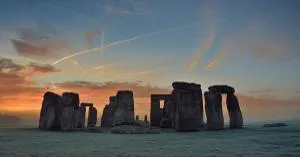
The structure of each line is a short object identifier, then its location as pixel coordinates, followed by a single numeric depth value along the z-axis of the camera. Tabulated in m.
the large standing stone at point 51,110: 34.28
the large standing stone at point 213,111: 31.75
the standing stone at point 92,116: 48.49
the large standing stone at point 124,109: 31.02
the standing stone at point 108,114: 42.65
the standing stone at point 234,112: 35.12
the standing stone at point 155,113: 38.38
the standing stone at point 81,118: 40.81
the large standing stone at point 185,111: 29.27
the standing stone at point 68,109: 32.66
